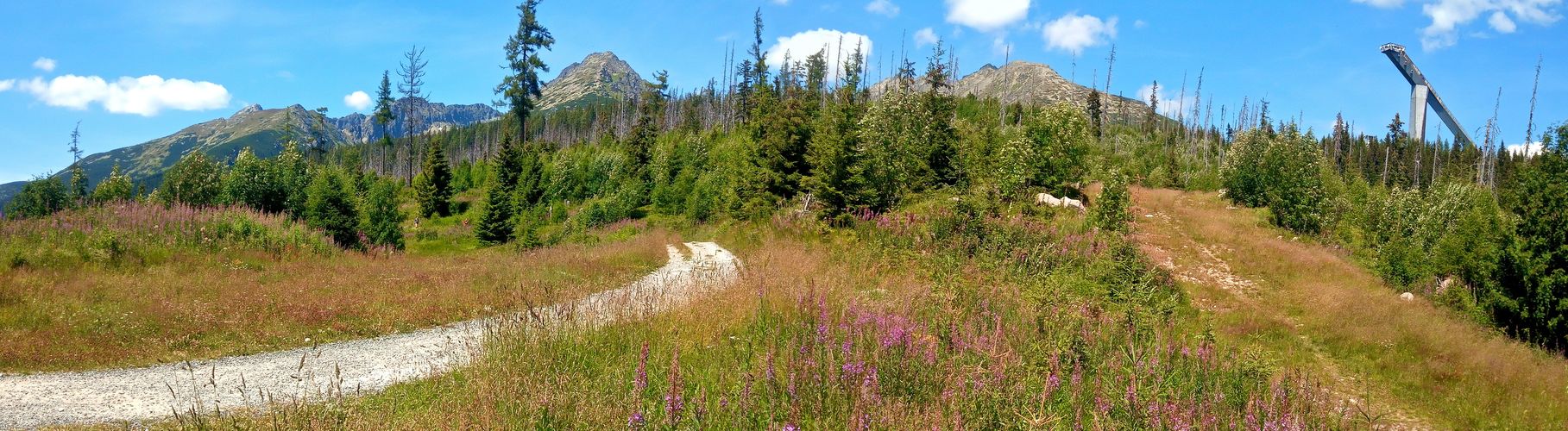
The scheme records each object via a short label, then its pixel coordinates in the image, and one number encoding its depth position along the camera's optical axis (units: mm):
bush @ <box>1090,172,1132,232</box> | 19969
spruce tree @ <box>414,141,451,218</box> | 53906
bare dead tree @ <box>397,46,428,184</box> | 59125
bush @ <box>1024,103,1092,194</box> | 28594
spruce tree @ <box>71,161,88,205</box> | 41225
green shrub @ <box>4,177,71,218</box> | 38241
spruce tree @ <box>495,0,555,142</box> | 51375
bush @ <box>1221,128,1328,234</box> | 34312
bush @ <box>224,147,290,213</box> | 27500
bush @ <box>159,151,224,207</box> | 30328
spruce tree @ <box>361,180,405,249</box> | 29047
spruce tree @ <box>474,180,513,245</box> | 35000
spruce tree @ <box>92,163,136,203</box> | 41156
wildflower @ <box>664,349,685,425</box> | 4195
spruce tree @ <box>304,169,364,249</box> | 24188
